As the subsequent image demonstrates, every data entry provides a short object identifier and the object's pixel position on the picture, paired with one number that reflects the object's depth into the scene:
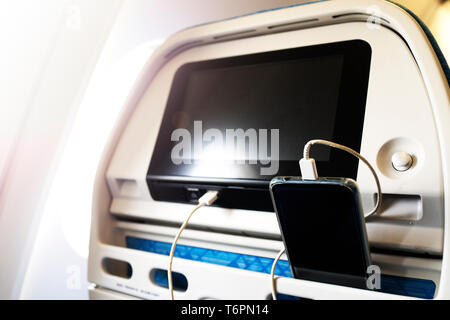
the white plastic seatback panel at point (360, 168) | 0.59
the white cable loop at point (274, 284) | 0.64
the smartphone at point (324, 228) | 0.56
